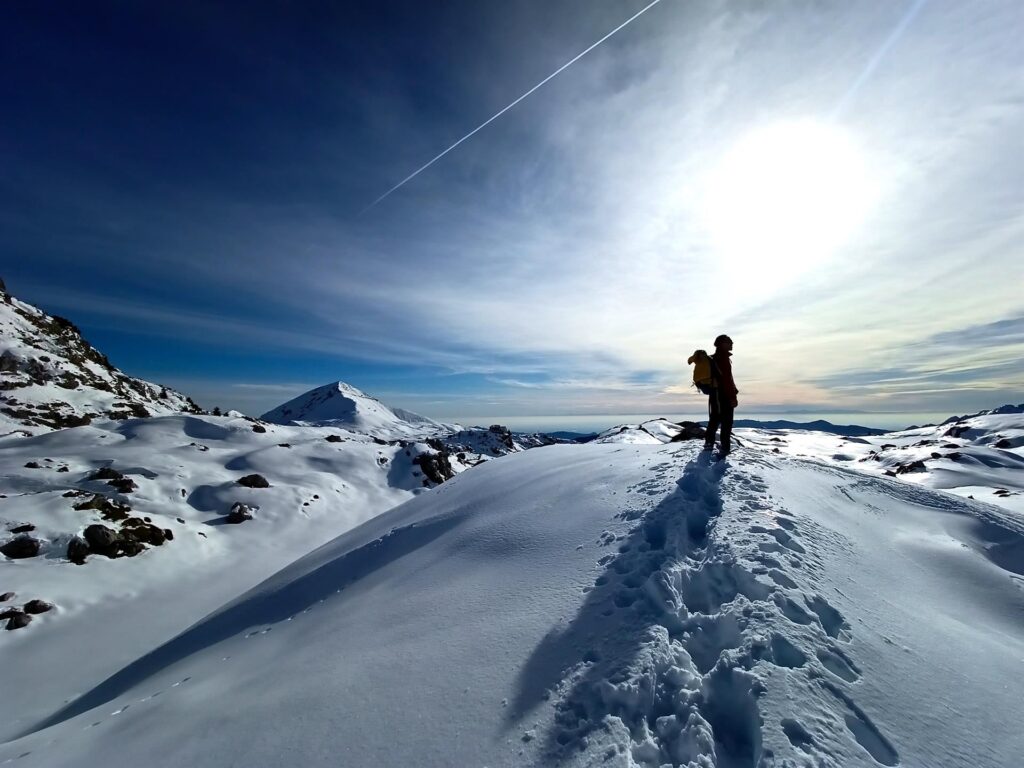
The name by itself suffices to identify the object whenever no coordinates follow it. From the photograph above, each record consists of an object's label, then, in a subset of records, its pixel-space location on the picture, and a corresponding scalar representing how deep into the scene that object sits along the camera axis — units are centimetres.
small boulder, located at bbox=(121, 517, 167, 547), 2019
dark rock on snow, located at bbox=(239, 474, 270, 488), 2988
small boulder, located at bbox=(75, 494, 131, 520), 2067
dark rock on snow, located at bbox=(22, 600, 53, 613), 1452
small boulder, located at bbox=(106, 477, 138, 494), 2416
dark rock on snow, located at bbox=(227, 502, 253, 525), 2588
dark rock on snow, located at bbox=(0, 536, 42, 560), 1692
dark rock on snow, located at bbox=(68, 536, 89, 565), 1773
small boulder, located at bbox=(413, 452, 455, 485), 4416
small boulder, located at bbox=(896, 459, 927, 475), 5939
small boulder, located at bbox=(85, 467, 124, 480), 2494
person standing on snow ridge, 1060
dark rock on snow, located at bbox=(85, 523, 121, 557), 1866
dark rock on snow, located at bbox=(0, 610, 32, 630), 1379
